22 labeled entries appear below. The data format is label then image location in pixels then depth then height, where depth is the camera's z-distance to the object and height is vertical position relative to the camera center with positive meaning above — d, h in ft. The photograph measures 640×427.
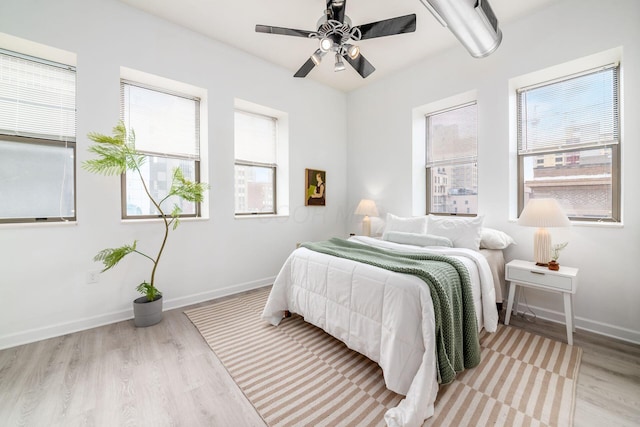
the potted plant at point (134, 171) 7.07 +0.83
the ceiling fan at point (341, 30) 6.86 +5.19
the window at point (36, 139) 7.02 +2.15
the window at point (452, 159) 10.84 +2.37
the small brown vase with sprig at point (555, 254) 7.23 -1.35
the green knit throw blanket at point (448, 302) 4.84 -1.91
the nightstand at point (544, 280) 6.79 -1.98
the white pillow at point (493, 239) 8.51 -0.97
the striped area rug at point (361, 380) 4.59 -3.67
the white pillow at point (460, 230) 8.38 -0.66
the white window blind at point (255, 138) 11.73 +3.62
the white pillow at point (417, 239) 8.64 -1.00
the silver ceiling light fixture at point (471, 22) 6.13 +4.98
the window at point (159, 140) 9.04 +2.80
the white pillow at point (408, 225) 9.84 -0.54
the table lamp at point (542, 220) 7.12 -0.26
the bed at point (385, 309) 4.59 -2.36
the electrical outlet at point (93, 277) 7.75 -1.99
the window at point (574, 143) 7.86 +2.26
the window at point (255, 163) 11.71 +2.38
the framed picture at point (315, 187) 13.32 +1.33
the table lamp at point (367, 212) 12.69 -0.03
